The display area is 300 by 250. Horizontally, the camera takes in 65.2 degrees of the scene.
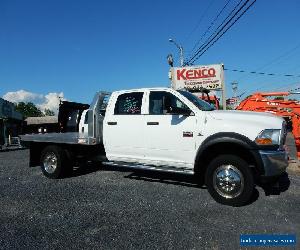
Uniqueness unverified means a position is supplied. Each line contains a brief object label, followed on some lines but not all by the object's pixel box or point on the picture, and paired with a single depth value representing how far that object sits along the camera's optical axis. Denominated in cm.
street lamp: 1965
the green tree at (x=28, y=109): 7581
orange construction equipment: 706
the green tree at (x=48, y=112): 8388
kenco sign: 1395
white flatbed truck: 410
